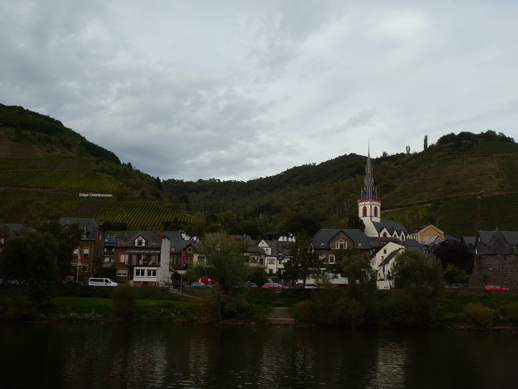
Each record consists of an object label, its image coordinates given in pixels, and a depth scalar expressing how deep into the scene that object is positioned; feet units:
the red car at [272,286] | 231.09
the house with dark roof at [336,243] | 288.51
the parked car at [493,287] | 214.90
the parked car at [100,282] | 227.20
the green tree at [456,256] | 264.72
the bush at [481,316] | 189.26
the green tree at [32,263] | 178.09
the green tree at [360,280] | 188.34
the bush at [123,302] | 182.19
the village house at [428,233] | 399.48
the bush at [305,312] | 187.73
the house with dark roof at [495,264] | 232.94
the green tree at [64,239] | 212.64
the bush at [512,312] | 192.14
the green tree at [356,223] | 375.66
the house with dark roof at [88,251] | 258.98
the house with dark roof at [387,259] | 258.78
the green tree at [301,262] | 218.38
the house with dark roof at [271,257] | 342.03
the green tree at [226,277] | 188.14
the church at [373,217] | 375.45
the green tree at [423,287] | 187.73
